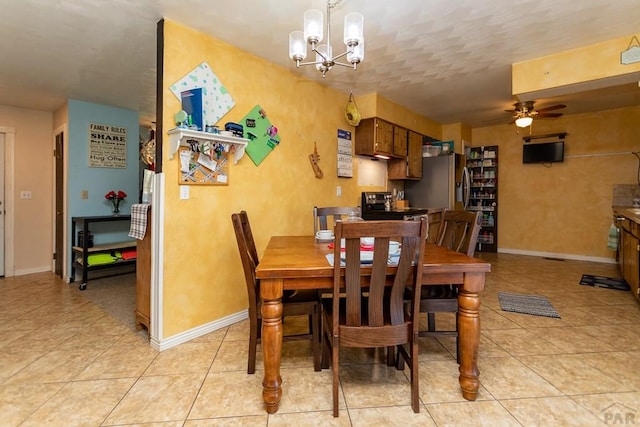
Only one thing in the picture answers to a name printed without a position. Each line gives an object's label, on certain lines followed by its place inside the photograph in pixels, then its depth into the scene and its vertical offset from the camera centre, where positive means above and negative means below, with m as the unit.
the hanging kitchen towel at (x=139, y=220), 2.44 -0.12
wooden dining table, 1.54 -0.41
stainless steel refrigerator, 5.12 +0.39
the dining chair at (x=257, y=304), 1.86 -0.59
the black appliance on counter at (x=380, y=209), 4.20 -0.02
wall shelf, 2.25 +0.52
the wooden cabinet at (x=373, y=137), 4.07 +0.93
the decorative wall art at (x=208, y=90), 2.38 +0.92
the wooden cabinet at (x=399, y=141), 4.47 +0.98
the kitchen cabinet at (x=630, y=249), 3.09 -0.43
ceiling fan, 4.14 +1.28
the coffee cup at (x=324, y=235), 2.35 -0.21
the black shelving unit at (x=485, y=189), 6.04 +0.39
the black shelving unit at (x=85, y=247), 3.81 -0.54
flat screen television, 5.34 +1.00
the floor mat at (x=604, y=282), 3.69 -0.89
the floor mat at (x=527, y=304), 2.93 -0.95
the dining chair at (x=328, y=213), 2.82 -0.05
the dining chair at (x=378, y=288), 1.43 -0.39
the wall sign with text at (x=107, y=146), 4.24 +0.83
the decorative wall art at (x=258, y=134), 2.86 +0.69
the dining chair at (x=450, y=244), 1.91 -0.26
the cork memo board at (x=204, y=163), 2.40 +0.34
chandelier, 1.70 +0.96
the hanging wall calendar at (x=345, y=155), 3.96 +0.68
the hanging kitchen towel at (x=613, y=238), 4.46 -0.40
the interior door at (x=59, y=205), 4.31 +0.00
